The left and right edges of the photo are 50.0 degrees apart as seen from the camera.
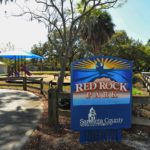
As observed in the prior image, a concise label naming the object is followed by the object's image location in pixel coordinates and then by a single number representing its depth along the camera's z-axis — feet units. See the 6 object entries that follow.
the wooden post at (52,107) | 11.97
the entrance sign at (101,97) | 10.50
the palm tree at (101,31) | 57.54
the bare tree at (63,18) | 20.23
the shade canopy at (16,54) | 45.46
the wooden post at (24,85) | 27.68
